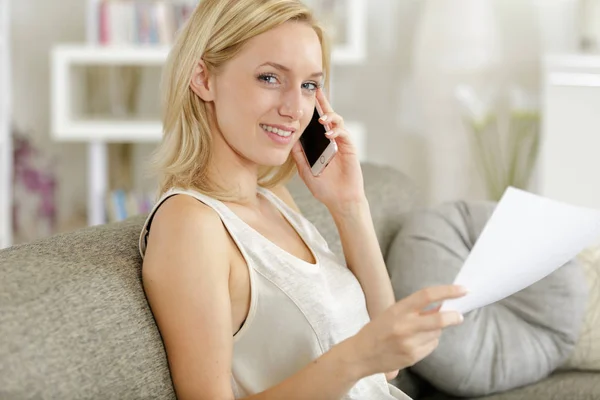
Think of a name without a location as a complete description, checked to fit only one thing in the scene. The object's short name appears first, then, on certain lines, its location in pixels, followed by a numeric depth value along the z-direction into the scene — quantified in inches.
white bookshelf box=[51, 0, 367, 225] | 162.1
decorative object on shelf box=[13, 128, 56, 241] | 187.8
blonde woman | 49.8
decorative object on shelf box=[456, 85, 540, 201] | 168.2
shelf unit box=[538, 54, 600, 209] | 139.8
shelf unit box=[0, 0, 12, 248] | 166.1
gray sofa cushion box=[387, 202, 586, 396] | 75.9
